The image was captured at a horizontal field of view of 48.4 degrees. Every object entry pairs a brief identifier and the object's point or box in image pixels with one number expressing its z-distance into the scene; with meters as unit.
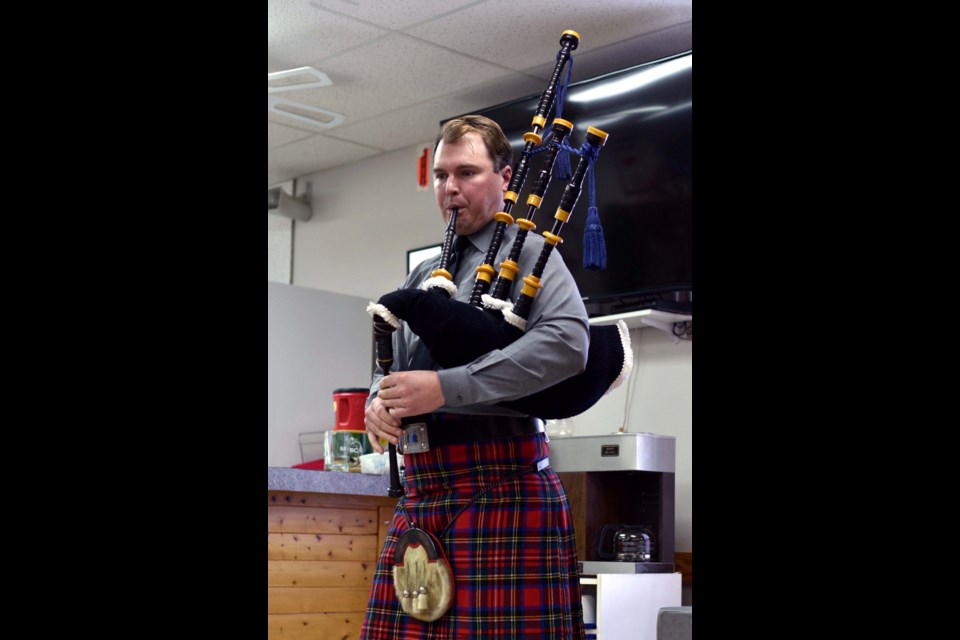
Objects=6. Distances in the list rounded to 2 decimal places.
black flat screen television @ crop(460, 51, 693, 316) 3.98
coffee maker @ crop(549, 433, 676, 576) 3.67
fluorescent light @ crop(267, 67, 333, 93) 4.38
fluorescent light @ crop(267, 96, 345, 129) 4.82
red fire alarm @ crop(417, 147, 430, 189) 5.19
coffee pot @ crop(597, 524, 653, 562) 3.69
